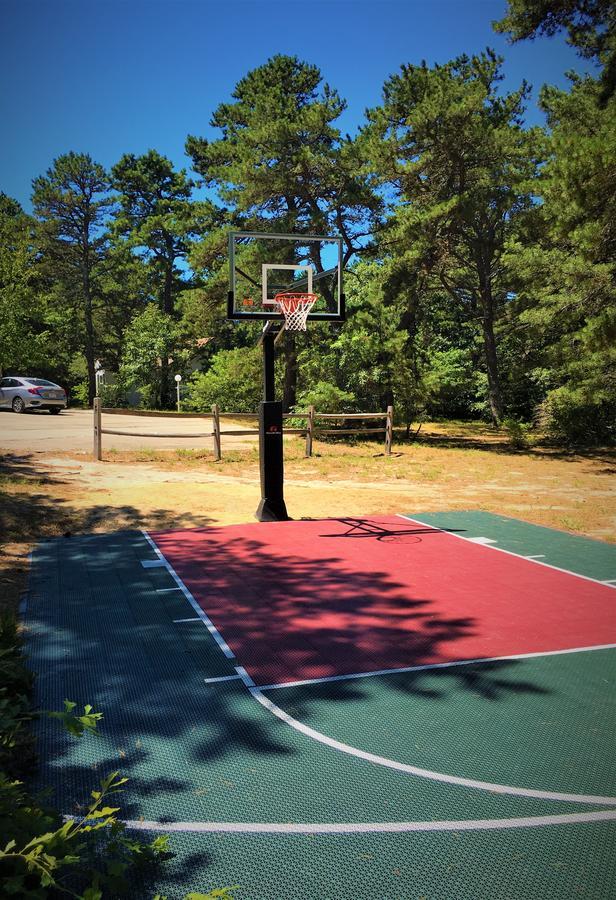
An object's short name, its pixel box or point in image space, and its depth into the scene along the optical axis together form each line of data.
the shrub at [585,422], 17.88
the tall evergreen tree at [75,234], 33.44
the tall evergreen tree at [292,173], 17.59
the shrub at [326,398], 17.91
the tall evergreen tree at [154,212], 35.69
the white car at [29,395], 22.86
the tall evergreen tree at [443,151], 16.84
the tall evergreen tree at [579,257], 11.73
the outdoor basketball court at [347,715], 2.42
